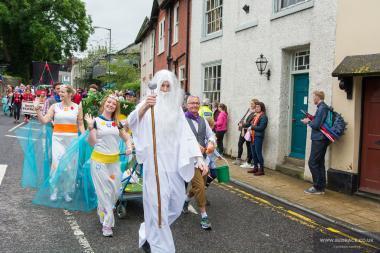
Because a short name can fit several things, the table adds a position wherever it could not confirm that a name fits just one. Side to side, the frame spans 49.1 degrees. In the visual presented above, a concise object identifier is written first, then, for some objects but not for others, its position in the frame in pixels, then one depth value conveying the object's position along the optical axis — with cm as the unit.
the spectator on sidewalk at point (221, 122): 1253
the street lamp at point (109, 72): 3525
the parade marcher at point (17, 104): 2139
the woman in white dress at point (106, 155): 534
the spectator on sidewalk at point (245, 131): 1062
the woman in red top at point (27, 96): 2122
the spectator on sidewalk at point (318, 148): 790
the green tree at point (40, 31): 3809
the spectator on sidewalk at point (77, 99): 1208
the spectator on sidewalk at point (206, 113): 806
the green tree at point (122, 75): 3546
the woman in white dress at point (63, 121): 677
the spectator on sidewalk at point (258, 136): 997
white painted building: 889
